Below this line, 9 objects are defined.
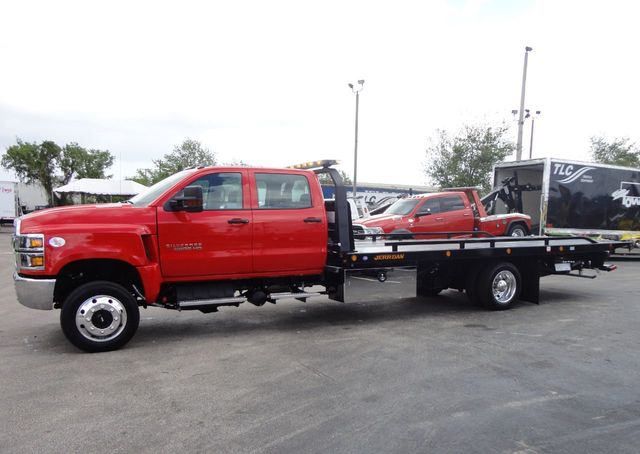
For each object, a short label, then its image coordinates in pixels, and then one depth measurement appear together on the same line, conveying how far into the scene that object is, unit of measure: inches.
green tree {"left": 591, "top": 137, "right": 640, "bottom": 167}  1334.9
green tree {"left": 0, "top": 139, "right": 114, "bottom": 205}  2133.6
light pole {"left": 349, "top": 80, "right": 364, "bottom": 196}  987.3
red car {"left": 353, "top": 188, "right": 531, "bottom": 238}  494.9
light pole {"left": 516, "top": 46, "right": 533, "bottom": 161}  945.1
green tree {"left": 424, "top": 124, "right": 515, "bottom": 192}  1013.2
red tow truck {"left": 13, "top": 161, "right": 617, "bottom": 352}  213.6
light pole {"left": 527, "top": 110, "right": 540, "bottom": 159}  1477.9
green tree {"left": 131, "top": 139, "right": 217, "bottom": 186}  1691.7
